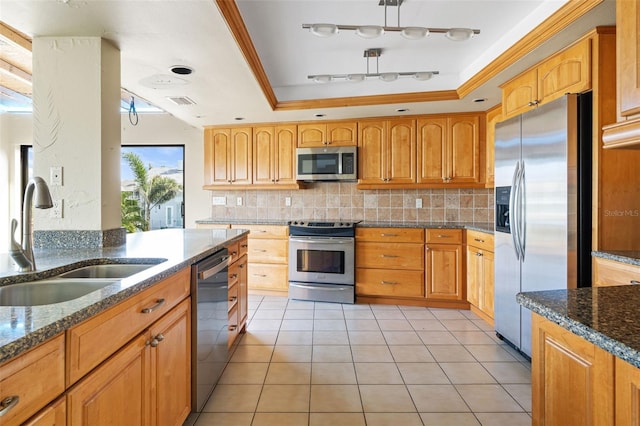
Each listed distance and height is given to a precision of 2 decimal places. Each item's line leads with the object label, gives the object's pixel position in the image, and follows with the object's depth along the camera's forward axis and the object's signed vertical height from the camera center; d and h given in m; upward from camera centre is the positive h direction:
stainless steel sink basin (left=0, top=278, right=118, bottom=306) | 1.23 -0.30
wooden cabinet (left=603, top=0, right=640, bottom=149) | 1.10 +0.46
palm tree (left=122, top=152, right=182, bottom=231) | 4.94 +0.35
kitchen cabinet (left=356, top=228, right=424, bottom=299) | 3.60 -0.57
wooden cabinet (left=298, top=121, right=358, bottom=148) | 3.98 +0.95
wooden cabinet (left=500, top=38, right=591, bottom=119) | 1.99 +0.90
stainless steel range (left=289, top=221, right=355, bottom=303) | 3.70 -0.58
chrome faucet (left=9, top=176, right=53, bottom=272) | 1.30 -0.05
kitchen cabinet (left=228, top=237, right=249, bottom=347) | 2.36 -0.61
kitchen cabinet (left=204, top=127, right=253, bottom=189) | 4.27 +0.72
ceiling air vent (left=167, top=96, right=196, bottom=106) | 3.16 +1.10
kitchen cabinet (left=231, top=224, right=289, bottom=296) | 3.95 -0.58
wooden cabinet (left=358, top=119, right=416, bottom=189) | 3.84 +0.70
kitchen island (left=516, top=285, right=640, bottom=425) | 0.65 -0.34
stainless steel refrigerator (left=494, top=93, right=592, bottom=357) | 1.98 +0.03
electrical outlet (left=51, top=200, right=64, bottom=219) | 1.95 +0.01
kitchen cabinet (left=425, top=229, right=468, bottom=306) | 3.48 -0.58
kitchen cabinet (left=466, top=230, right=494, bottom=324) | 3.00 -0.61
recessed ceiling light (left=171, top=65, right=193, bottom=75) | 2.42 +1.07
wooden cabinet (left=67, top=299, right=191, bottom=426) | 0.89 -0.57
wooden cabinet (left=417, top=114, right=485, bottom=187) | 3.69 +0.70
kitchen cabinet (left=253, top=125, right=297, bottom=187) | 4.15 +0.71
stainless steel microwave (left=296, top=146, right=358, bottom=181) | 3.93 +0.58
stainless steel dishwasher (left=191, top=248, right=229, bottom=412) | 1.66 -0.63
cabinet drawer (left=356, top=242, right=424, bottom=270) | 3.60 -0.50
